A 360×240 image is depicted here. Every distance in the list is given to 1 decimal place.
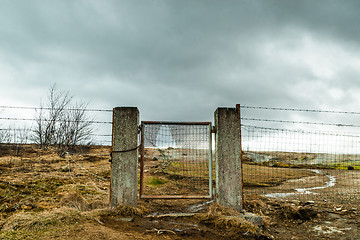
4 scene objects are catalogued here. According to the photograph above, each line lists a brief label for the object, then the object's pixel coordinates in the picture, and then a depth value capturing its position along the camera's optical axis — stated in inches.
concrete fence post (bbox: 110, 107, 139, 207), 208.5
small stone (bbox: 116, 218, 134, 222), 188.5
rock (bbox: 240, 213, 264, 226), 193.3
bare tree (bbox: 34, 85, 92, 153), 708.0
